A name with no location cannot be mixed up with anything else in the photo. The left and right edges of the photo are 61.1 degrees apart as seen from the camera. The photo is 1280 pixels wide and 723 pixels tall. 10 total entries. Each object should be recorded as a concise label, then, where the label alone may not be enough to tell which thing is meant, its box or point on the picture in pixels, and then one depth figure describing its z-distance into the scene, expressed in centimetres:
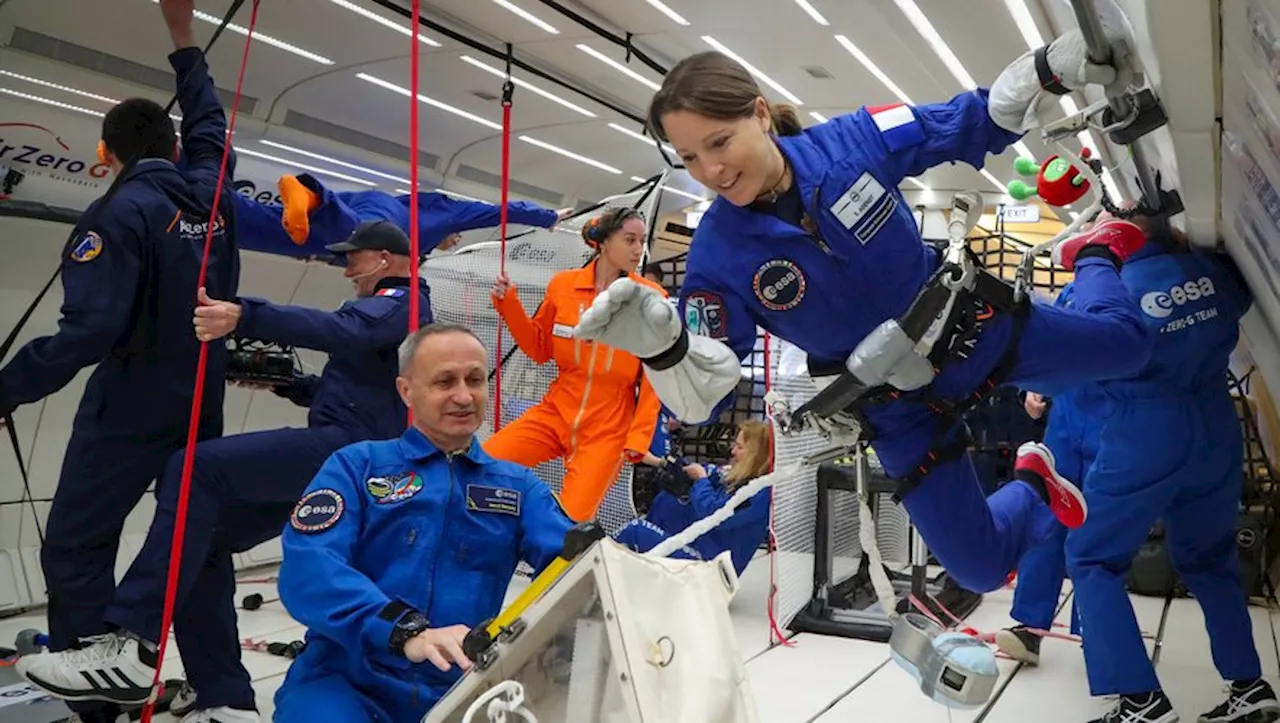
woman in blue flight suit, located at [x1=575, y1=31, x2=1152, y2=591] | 244
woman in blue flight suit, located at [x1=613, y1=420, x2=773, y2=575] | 551
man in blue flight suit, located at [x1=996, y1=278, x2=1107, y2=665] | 424
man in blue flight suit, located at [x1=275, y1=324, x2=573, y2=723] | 211
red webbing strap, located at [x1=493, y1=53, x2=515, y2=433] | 423
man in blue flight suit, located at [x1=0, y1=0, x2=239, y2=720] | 306
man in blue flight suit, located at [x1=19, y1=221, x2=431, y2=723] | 309
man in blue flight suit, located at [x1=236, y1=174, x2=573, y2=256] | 401
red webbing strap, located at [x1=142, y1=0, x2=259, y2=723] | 301
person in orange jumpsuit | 463
